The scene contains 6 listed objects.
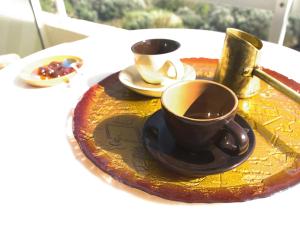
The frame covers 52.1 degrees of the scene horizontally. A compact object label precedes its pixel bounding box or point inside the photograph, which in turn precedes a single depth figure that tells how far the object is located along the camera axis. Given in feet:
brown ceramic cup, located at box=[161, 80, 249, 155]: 1.36
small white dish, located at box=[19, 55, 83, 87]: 2.22
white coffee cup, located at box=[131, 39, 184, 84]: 1.94
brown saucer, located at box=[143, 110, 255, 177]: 1.38
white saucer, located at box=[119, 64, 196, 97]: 1.97
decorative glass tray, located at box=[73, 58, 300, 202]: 1.35
